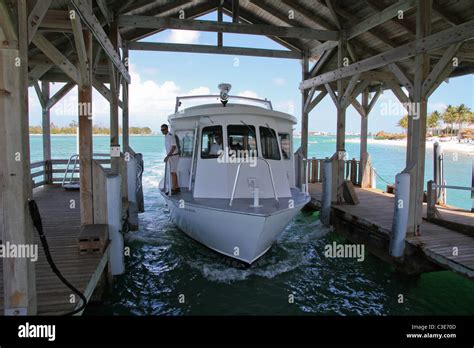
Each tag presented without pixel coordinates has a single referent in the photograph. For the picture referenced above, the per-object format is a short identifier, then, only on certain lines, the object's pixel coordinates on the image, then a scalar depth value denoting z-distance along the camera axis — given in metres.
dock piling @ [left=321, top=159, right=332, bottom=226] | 9.33
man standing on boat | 7.58
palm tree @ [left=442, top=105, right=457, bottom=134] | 66.29
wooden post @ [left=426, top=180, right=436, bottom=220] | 7.31
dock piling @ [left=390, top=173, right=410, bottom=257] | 6.21
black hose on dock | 2.84
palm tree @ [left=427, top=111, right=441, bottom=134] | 69.50
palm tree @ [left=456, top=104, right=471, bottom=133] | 64.38
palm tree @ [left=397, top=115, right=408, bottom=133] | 76.68
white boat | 5.83
